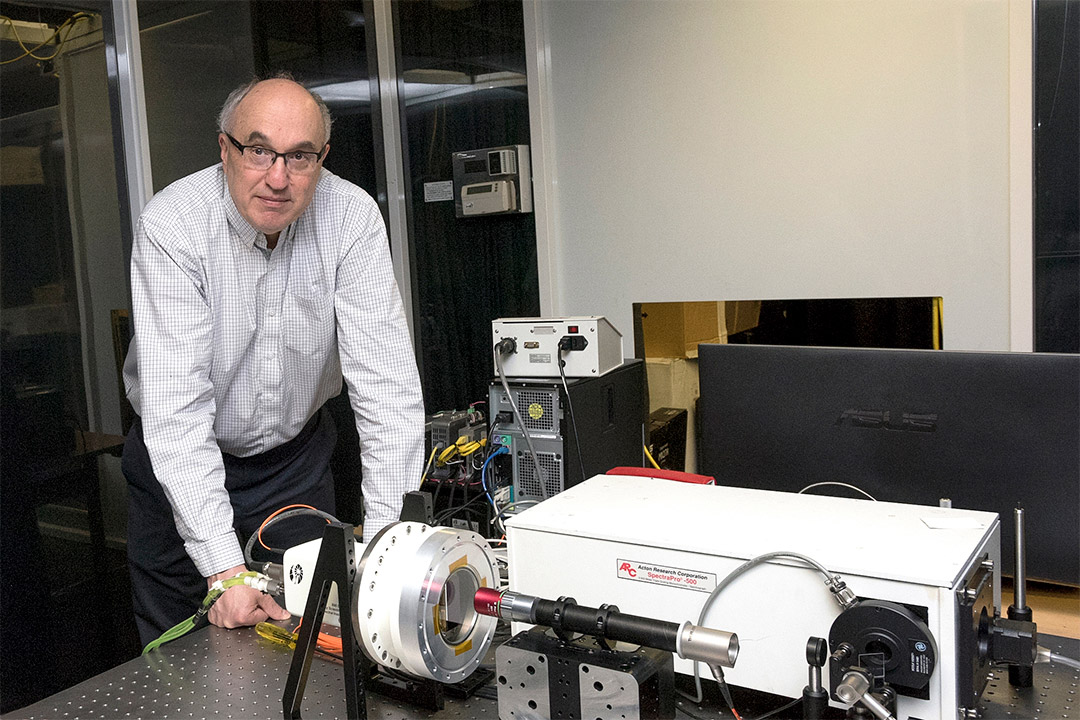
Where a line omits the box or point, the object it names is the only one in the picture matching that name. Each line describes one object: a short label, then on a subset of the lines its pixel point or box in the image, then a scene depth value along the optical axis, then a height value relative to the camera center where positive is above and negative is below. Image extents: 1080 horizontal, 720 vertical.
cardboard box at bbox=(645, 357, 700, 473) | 2.79 -0.38
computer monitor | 1.08 -0.24
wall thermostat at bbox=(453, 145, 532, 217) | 3.17 +0.41
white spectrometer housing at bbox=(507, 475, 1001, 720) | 0.90 -0.35
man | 1.50 -0.10
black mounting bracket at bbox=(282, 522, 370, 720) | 0.96 -0.39
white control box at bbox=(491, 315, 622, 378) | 2.19 -0.17
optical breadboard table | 1.03 -0.53
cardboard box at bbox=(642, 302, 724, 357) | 2.87 -0.18
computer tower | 2.09 -0.38
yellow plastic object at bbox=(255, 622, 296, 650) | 1.24 -0.52
